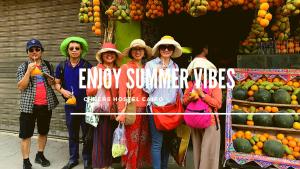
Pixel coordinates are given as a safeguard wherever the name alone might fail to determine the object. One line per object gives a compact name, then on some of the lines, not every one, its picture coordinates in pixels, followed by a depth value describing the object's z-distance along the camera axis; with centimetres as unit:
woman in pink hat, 449
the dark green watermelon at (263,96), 449
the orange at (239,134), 454
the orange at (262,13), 407
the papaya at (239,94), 462
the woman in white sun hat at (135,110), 428
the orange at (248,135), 448
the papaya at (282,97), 436
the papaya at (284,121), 429
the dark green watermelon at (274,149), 420
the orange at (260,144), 440
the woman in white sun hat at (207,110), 390
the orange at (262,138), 441
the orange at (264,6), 408
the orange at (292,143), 427
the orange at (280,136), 435
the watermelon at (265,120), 442
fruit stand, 427
